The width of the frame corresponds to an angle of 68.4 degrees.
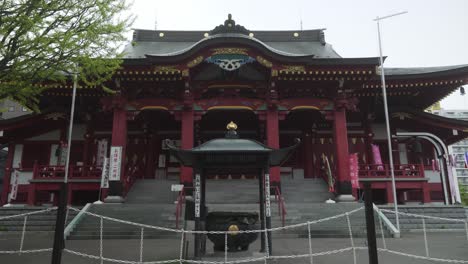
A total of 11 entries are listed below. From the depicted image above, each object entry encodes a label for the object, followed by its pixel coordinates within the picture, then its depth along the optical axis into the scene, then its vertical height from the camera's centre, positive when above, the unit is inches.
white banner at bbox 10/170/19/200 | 638.0 +0.6
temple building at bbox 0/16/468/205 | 583.2 +137.7
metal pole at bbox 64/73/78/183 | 530.4 +141.5
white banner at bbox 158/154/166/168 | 780.6 +57.2
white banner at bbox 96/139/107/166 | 727.5 +74.5
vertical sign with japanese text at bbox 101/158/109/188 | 568.5 +15.4
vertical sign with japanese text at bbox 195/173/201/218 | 306.1 -6.7
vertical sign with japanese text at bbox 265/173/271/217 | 316.4 -8.7
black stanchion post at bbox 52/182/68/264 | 197.6 -21.0
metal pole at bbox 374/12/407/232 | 512.1 +196.7
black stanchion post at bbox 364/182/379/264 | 188.4 -21.1
